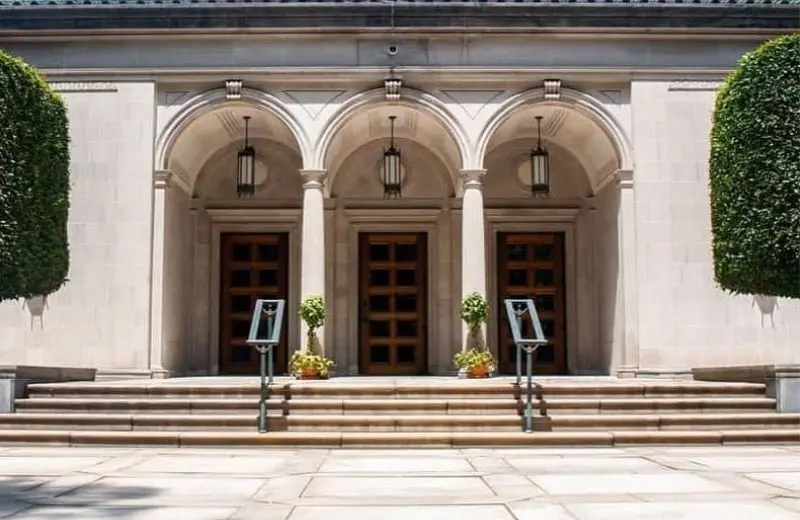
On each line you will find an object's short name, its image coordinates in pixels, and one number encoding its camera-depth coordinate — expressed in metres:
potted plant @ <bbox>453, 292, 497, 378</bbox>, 13.62
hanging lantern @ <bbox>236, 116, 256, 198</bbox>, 15.63
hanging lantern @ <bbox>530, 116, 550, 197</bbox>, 15.61
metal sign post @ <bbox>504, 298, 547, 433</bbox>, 10.15
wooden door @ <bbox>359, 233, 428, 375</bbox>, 16.95
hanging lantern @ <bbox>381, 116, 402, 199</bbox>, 15.45
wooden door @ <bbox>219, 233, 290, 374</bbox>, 16.92
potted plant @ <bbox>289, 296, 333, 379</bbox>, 13.30
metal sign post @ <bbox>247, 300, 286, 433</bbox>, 10.12
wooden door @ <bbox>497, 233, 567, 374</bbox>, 17.02
